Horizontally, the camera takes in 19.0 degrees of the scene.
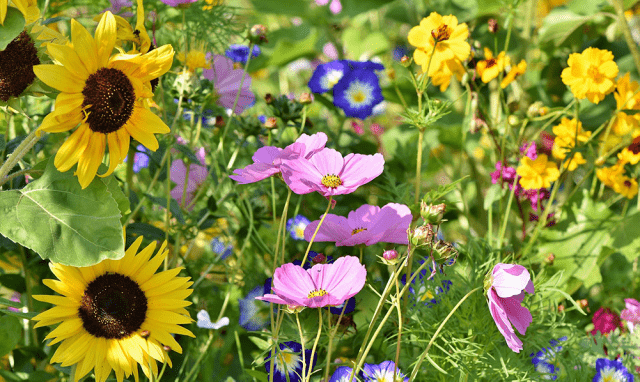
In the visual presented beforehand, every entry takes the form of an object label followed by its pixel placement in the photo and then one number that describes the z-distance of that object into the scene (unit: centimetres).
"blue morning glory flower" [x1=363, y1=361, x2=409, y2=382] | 159
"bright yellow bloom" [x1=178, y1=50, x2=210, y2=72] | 181
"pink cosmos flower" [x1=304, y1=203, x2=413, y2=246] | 154
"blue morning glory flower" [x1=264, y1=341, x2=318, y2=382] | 165
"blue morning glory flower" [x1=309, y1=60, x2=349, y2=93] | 195
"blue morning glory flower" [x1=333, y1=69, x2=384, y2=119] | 189
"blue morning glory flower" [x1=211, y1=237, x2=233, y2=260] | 189
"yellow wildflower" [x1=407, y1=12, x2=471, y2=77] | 171
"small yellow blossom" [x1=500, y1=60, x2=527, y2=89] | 181
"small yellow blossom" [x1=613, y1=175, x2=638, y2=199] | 185
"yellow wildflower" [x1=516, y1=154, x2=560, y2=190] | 182
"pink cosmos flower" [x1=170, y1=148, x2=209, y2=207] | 187
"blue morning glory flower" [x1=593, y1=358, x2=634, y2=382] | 166
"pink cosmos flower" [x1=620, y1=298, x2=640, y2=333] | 177
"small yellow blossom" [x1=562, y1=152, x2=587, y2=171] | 182
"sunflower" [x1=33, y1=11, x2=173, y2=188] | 145
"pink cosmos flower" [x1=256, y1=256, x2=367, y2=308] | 147
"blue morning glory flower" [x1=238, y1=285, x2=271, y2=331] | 178
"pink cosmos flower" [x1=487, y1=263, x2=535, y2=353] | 146
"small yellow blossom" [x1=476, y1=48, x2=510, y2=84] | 180
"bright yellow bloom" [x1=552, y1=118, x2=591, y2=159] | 182
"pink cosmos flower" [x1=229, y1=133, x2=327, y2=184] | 152
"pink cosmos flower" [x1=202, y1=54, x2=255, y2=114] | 184
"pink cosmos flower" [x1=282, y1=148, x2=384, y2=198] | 150
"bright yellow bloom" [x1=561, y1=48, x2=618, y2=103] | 175
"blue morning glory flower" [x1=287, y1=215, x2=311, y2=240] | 185
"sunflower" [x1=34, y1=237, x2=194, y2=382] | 153
